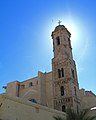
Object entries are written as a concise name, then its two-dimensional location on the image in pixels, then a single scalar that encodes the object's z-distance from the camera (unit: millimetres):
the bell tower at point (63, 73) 18940
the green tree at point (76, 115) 10785
